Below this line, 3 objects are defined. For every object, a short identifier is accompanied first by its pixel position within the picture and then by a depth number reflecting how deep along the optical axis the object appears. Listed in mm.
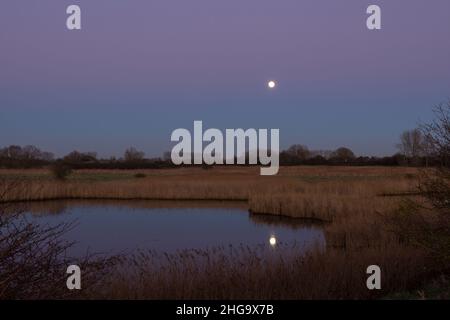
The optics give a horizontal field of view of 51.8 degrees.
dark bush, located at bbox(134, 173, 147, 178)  53334
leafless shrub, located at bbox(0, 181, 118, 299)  5336
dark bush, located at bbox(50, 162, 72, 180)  42344
